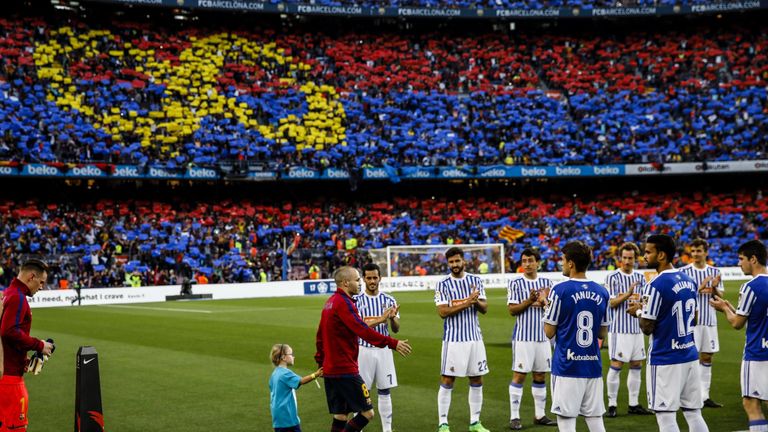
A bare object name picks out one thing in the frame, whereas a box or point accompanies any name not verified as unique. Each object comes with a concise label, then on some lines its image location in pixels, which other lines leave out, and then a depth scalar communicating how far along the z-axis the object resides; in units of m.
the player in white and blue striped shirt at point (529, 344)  11.16
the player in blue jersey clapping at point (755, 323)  8.76
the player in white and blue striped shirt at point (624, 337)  11.90
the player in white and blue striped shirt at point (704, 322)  12.53
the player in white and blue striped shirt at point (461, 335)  10.76
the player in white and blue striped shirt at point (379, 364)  10.59
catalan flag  45.34
